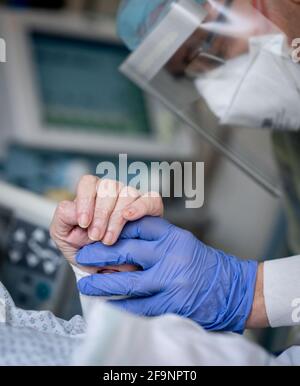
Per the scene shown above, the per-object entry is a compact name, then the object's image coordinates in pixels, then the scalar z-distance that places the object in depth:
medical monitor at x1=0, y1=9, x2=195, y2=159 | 2.33
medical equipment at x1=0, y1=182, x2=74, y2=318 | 1.24
